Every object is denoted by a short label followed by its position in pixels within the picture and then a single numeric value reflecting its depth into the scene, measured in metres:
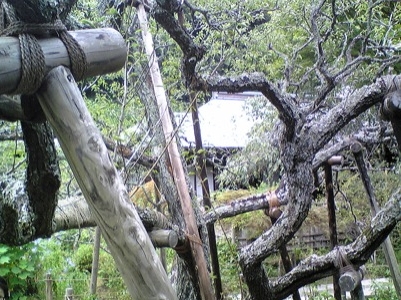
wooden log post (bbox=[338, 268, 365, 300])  2.61
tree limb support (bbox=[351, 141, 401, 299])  3.47
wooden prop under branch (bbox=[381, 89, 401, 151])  2.47
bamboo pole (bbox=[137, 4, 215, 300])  2.19
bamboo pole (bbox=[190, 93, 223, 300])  2.71
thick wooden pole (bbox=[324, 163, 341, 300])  3.56
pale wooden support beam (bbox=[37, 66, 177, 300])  1.29
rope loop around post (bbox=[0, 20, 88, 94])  1.26
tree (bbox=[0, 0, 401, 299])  2.62
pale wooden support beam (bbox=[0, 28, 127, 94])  1.25
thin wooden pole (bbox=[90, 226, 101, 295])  4.18
